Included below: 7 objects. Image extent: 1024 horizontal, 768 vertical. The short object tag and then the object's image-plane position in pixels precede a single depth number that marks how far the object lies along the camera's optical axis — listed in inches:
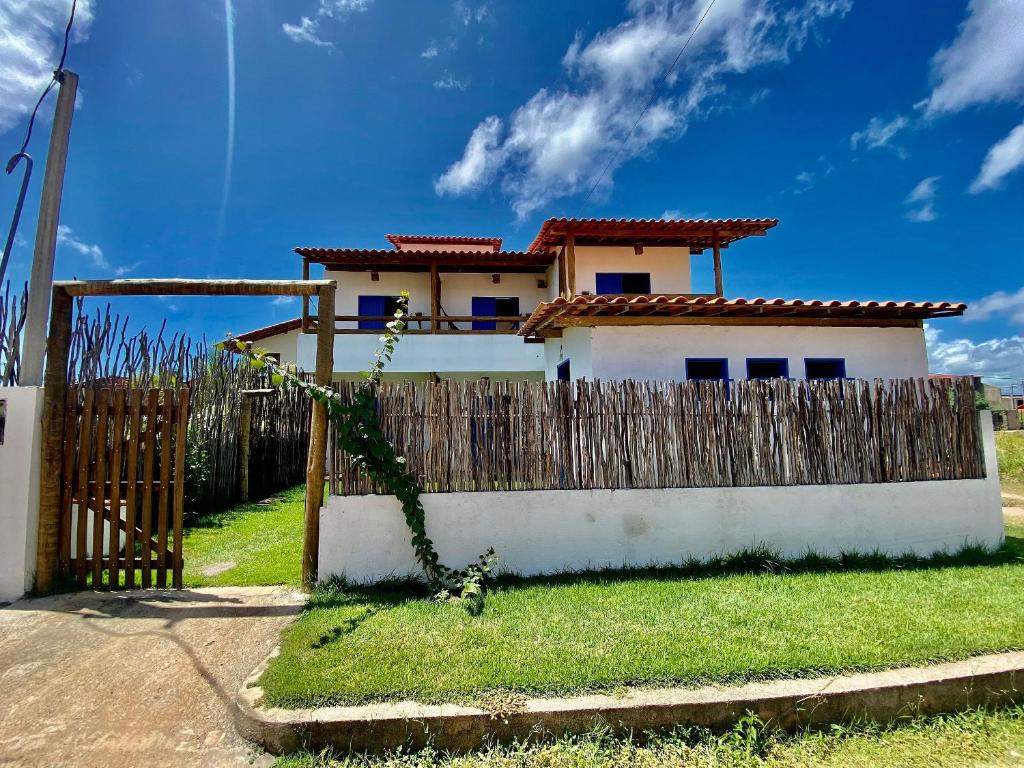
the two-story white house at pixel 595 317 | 291.0
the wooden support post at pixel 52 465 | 181.0
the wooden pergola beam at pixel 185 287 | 194.2
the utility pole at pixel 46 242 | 191.8
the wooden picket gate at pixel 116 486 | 183.0
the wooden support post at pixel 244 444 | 379.9
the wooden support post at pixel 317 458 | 186.1
